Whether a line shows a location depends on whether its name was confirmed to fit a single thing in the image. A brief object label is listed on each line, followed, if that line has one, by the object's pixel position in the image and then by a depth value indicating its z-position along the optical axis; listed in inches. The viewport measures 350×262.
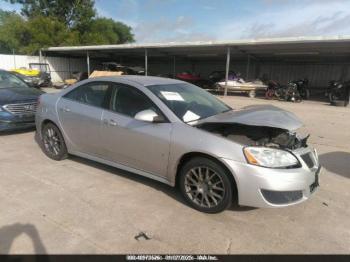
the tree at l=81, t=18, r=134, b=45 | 1434.5
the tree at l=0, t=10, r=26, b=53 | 1237.1
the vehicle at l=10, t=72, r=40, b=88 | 765.4
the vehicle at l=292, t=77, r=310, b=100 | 697.6
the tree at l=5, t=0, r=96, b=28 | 1552.7
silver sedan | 119.3
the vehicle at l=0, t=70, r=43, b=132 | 249.4
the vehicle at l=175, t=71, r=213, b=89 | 888.3
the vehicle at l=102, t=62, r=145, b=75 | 912.3
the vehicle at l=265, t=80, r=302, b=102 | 655.1
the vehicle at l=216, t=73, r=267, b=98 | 754.2
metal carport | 619.1
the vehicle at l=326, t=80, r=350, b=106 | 635.5
